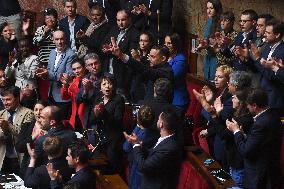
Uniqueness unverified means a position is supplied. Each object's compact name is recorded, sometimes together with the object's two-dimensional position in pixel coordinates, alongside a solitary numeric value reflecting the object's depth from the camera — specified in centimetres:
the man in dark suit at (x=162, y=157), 1138
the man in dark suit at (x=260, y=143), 1117
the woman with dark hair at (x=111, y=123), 1408
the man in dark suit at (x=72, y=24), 1945
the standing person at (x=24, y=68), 1784
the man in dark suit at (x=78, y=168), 1132
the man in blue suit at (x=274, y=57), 1377
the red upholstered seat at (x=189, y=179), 1234
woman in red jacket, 1589
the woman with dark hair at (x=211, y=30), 1816
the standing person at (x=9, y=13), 2086
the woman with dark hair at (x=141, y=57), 1639
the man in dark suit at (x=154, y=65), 1458
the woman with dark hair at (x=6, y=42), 1916
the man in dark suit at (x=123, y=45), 1772
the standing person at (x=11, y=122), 1481
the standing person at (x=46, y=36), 1933
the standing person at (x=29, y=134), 1373
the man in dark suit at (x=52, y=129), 1272
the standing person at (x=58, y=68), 1731
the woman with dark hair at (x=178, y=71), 1527
